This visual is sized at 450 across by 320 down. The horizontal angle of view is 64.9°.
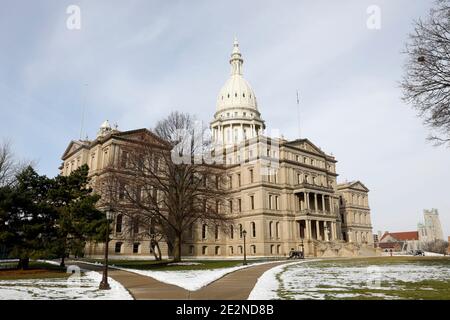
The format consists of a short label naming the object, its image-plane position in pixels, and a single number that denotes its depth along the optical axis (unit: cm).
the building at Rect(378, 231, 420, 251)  14162
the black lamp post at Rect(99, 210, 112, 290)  1396
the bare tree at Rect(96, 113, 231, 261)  3209
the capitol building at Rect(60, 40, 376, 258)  6206
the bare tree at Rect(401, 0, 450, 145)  1886
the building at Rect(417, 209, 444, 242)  15275
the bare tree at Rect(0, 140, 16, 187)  4235
